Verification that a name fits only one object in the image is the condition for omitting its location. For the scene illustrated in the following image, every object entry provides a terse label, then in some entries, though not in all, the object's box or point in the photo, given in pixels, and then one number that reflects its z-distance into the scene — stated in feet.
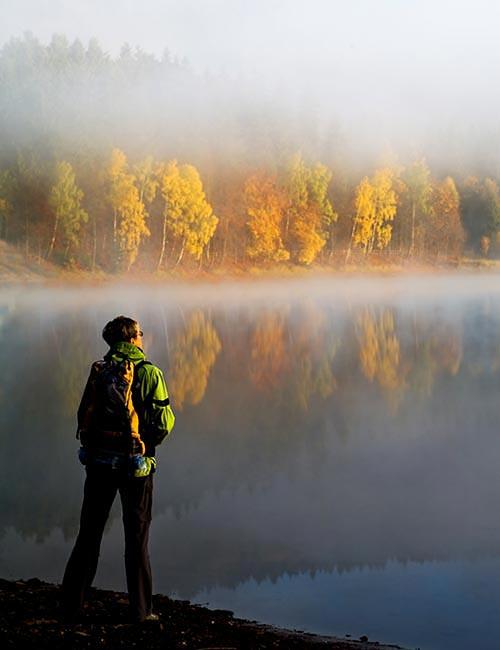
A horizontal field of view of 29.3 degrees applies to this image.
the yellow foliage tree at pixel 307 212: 228.22
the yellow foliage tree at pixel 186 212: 193.36
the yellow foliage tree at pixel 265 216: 215.51
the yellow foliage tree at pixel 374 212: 248.32
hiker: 19.38
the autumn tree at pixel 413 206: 263.49
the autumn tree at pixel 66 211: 180.04
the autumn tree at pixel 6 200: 185.26
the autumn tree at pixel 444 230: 269.03
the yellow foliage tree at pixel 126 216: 185.68
